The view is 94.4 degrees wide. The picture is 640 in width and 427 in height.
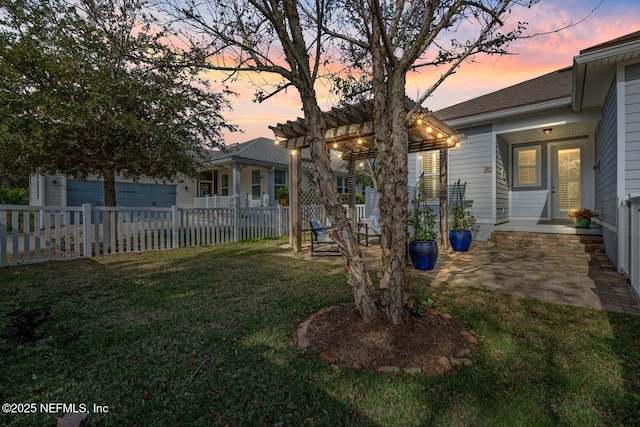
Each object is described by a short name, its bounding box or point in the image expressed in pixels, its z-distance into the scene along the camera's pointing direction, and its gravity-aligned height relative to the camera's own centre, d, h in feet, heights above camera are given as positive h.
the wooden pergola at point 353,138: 18.40 +5.41
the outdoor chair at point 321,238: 22.81 -2.24
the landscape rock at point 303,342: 7.86 -3.54
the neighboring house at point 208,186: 42.78 +4.24
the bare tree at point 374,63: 7.88 +4.17
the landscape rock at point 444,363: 6.73 -3.54
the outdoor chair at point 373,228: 32.19 -1.88
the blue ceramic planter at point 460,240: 22.06 -2.22
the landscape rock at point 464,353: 7.28 -3.53
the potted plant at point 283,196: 43.21 +2.45
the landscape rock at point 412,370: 6.59 -3.58
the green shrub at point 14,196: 43.96 +2.46
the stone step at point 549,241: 20.99 -2.44
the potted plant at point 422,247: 16.05 -2.00
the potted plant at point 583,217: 22.70 -0.57
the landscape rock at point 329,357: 7.11 -3.56
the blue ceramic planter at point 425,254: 16.02 -2.37
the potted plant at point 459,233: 22.10 -1.70
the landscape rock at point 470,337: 7.95 -3.49
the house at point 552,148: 15.87 +5.22
